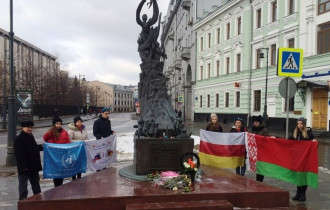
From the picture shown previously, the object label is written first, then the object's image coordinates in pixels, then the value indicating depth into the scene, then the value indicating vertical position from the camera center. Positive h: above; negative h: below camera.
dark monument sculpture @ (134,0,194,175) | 7.19 -0.46
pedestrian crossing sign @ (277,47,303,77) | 7.96 +1.04
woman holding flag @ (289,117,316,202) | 6.84 -0.75
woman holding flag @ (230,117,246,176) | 8.52 -0.75
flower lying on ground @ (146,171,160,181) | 6.82 -1.65
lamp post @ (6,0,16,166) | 11.29 -0.75
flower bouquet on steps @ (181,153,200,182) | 6.46 -1.38
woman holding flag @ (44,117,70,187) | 7.09 -0.80
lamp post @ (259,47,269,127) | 24.75 -0.79
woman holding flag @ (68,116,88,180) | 7.89 -0.79
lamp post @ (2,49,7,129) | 29.31 -2.04
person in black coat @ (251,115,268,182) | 7.79 -0.66
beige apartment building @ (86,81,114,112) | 155.75 +5.12
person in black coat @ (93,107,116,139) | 8.80 -0.69
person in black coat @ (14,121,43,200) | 6.03 -1.15
